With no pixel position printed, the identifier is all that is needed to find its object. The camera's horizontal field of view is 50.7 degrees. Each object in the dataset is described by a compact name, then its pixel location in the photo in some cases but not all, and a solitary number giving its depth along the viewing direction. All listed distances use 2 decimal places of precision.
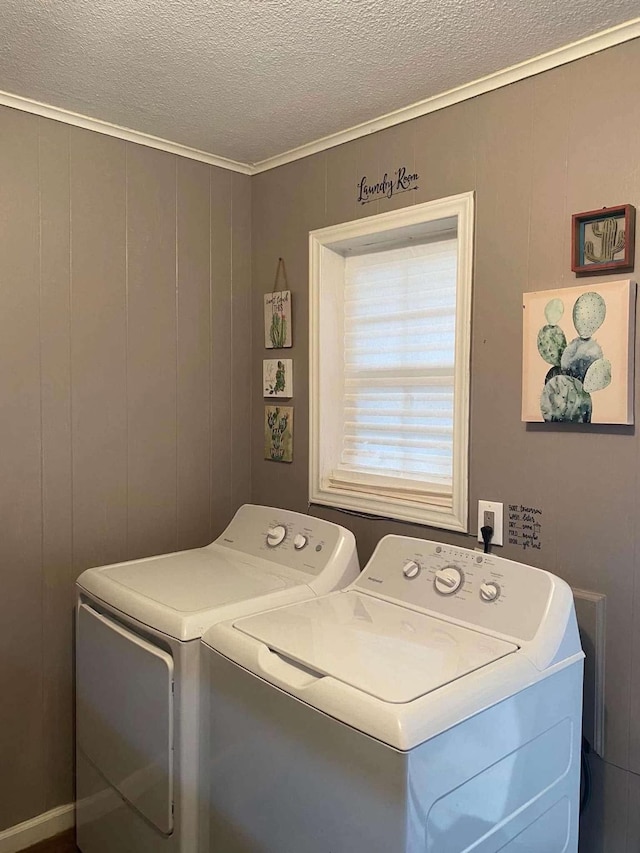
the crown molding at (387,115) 1.67
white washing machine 1.21
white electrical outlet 1.93
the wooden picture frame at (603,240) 1.64
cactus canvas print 1.64
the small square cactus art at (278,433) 2.55
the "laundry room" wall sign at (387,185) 2.12
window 2.03
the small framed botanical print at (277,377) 2.55
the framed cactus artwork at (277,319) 2.53
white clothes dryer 1.65
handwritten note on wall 1.85
